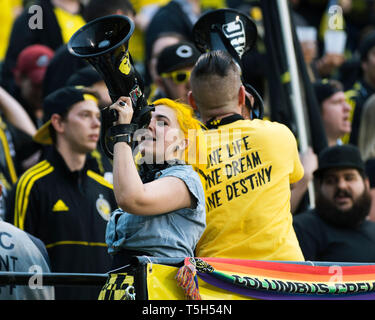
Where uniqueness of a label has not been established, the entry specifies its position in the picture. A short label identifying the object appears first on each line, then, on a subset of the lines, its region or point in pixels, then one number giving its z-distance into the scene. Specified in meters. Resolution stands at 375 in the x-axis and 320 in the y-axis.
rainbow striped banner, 7.47
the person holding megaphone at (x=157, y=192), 7.20
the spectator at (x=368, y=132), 16.16
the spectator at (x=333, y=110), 15.37
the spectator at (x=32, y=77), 15.38
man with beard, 12.04
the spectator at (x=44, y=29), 16.06
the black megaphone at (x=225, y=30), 10.55
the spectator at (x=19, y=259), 8.60
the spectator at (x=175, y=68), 13.49
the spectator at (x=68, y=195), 11.45
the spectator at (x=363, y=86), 16.83
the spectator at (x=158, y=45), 15.60
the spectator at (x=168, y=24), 16.62
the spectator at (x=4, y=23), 19.61
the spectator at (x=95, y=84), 13.34
